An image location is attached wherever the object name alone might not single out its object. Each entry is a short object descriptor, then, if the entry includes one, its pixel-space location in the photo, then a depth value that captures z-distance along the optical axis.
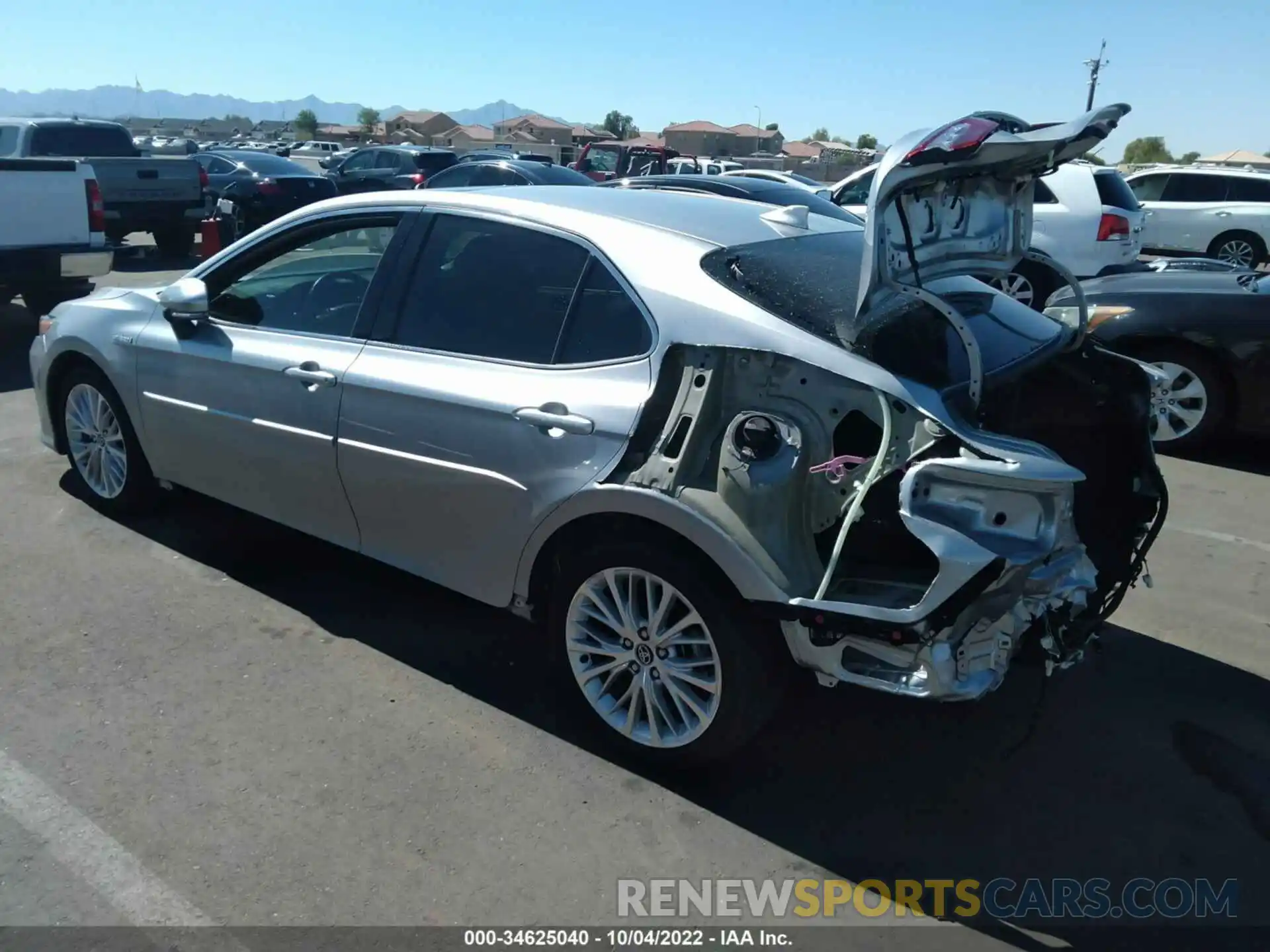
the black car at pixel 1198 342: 6.67
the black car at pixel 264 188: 17.80
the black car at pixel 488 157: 21.51
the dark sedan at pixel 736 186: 11.80
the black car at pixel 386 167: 20.55
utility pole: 45.28
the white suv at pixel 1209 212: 17.98
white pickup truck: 9.25
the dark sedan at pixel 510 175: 14.53
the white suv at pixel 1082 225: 12.30
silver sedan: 2.92
